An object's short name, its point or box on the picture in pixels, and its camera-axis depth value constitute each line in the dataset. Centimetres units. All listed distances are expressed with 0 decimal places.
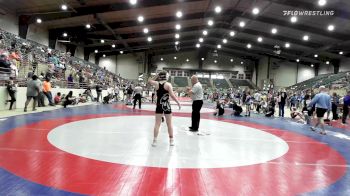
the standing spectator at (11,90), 1149
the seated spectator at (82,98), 1791
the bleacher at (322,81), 3002
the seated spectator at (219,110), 1330
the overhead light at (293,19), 2220
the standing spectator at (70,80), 1839
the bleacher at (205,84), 4905
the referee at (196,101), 808
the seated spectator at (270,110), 1438
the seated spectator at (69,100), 1415
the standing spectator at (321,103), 878
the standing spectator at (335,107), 1465
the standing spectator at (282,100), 1473
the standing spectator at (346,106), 1290
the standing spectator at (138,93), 1473
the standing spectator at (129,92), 1888
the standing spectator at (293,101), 2162
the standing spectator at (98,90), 1971
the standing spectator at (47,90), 1390
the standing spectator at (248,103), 1467
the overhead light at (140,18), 2356
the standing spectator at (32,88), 1117
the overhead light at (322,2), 1750
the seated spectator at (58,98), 1516
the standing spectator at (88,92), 1948
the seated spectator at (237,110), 1384
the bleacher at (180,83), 4862
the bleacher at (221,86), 4892
